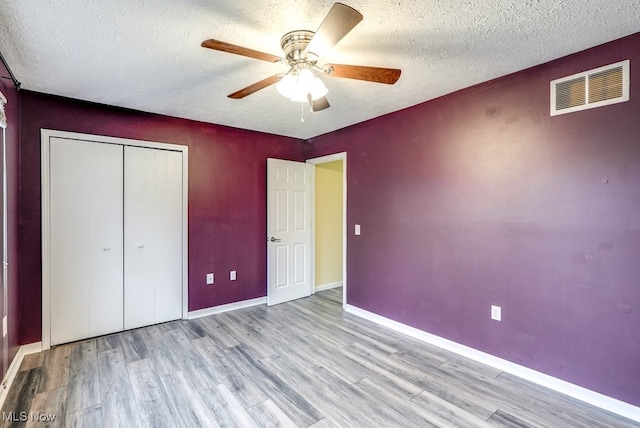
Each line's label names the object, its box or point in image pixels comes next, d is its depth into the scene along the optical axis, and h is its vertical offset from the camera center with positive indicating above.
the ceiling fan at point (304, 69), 1.58 +0.84
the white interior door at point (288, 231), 4.07 -0.28
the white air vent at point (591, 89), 1.89 +0.82
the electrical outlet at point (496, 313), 2.45 -0.83
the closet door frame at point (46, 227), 2.73 -0.16
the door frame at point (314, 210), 3.89 +0.01
